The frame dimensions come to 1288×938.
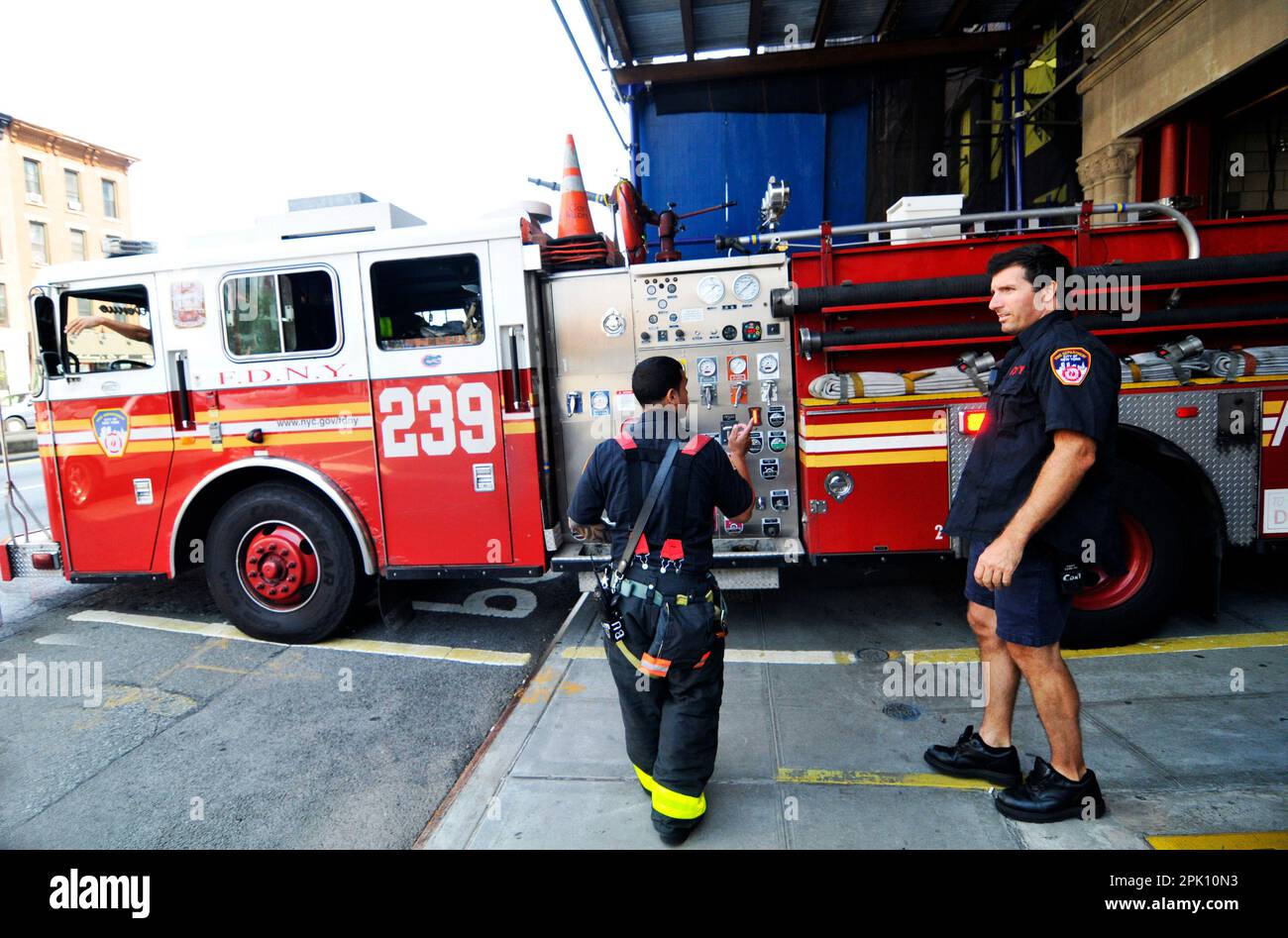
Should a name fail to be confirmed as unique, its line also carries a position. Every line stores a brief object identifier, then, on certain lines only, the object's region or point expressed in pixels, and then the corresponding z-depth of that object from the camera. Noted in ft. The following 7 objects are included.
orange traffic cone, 18.10
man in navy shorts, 8.24
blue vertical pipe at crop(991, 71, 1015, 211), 27.78
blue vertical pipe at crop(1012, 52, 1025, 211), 27.40
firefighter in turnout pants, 8.84
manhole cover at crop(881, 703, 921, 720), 12.09
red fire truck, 13.85
